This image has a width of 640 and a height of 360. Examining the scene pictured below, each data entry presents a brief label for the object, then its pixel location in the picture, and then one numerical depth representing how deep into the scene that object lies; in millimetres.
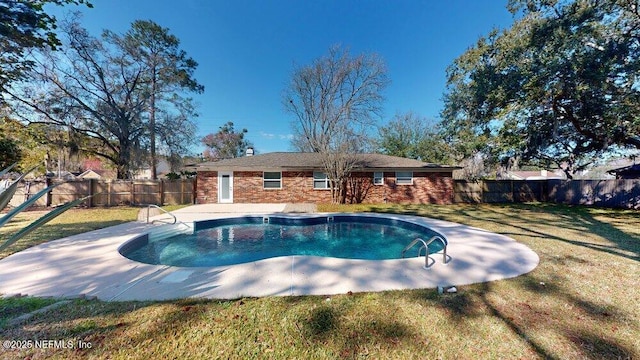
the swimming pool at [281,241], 5684
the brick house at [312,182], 13601
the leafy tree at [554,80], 8539
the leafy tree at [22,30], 6145
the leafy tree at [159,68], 15371
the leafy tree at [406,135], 23766
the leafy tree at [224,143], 35406
